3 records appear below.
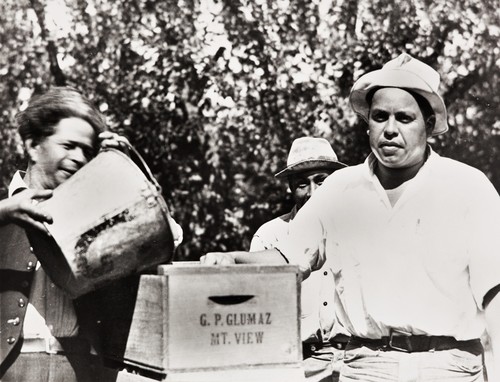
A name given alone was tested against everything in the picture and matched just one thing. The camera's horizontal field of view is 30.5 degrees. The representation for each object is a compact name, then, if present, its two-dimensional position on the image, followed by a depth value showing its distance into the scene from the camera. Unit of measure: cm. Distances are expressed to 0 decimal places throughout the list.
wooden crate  309
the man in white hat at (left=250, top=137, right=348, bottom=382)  491
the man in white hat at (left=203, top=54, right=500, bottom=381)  339
